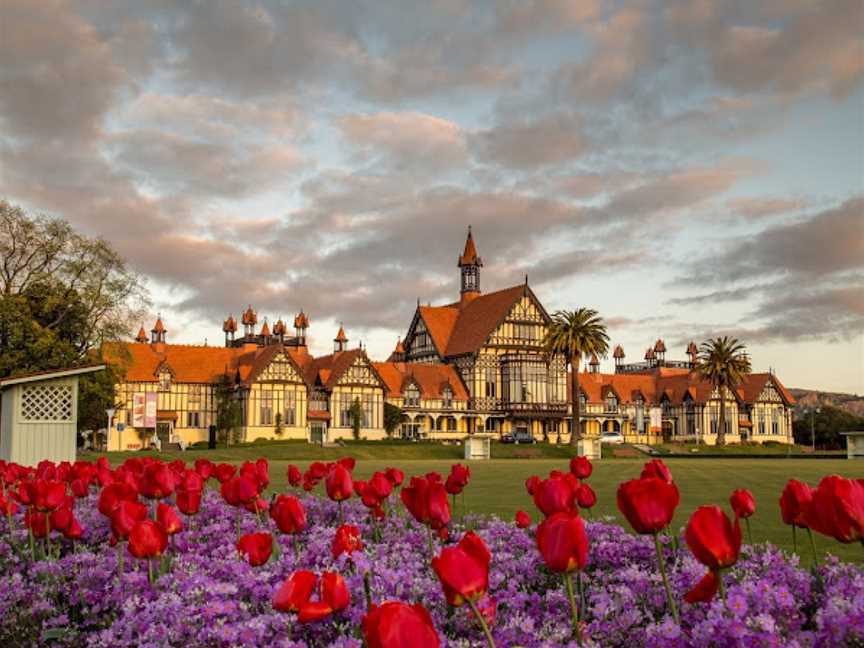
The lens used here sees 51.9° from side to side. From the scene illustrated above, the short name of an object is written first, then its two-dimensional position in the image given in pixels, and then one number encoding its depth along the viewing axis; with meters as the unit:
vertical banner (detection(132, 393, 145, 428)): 60.47
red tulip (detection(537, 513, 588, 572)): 3.88
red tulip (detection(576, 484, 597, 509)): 6.81
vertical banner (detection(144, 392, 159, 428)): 57.00
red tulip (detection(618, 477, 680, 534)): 4.31
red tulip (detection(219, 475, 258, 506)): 7.51
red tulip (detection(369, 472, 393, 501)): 7.46
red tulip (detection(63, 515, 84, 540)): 7.52
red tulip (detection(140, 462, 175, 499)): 8.12
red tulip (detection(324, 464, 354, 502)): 7.16
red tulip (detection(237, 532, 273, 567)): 5.56
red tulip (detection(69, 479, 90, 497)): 9.22
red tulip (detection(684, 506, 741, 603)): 3.90
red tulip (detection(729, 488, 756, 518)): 6.13
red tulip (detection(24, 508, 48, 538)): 8.29
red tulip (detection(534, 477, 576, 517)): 6.02
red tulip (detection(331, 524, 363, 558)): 5.95
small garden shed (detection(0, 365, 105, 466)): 27.36
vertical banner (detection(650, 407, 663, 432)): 91.16
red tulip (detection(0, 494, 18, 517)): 9.01
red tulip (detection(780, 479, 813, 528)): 5.59
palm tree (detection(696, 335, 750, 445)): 99.56
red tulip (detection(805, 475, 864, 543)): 4.20
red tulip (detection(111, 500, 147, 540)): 6.34
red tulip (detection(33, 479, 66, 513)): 7.67
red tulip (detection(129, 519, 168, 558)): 5.64
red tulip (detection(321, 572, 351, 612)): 4.02
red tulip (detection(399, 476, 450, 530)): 6.04
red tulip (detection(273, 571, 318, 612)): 4.12
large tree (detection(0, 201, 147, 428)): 53.62
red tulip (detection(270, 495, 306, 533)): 6.21
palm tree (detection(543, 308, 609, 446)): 85.12
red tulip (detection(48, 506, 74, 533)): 7.48
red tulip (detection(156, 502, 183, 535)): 6.52
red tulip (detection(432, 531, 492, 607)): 3.46
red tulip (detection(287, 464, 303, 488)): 9.97
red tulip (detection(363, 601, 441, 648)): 2.62
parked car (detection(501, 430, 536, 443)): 90.12
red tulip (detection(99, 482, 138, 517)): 7.12
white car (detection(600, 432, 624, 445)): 101.79
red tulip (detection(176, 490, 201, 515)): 7.56
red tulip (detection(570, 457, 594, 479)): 8.46
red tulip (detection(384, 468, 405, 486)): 8.45
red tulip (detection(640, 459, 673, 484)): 6.46
